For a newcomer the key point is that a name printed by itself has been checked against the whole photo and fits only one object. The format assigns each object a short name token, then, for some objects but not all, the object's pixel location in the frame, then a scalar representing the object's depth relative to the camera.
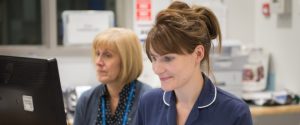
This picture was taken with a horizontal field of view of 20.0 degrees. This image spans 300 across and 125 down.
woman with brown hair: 3.70
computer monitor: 3.36
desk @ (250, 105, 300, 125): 5.99
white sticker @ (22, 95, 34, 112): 3.47
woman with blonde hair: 5.13
